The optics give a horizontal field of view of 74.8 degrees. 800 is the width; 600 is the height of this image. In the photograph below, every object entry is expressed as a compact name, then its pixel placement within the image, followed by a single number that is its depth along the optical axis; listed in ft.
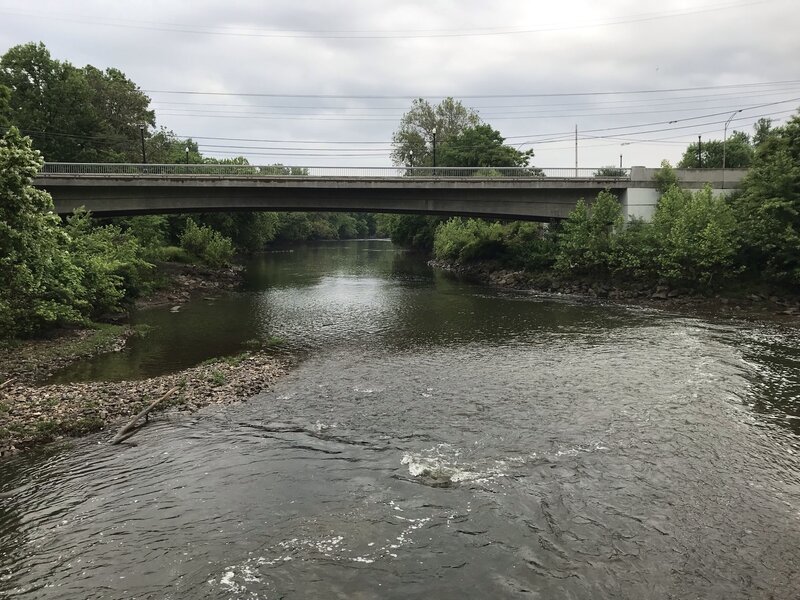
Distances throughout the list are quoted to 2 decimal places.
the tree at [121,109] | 211.41
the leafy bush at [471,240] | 196.13
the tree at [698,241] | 113.70
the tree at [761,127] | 380.58
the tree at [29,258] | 51.08
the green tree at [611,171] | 158.40
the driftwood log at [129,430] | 46.12
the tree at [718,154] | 295.48
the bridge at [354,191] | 139.03
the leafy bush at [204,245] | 181.06
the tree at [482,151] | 233.35
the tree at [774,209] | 104.78
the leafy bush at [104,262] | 92.02
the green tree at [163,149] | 229.45
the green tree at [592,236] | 136.98
